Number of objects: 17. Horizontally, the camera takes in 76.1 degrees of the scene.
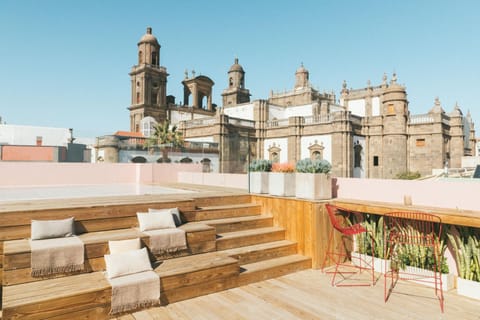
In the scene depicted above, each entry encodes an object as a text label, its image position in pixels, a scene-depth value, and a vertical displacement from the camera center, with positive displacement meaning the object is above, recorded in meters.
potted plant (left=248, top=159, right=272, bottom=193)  7.05 -0.19
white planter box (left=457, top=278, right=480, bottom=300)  4.43 -1.77
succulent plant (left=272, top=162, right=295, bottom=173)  6.68 -0.01
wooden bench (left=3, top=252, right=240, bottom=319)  3.30 -1.50
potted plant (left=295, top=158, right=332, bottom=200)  6.10 -0.27
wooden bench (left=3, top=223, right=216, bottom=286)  3.72 -1.16
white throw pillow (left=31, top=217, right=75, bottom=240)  4.26 -0.90
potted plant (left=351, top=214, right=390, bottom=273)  5.60 -1.46
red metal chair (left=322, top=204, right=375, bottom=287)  5.12 -1.77
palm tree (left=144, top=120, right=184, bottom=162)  25.59 +2.34
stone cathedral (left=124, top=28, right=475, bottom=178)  26.72 +3.52
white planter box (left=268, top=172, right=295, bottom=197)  6.47 -0.37
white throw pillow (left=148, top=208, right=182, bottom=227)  5.36 -0.84
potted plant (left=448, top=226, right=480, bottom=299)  4.49 -1.41
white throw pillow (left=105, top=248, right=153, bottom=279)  3.92 -1.28
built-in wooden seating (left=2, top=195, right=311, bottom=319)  3.48 -1.45
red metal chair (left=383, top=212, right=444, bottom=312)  4.80 -1.27
